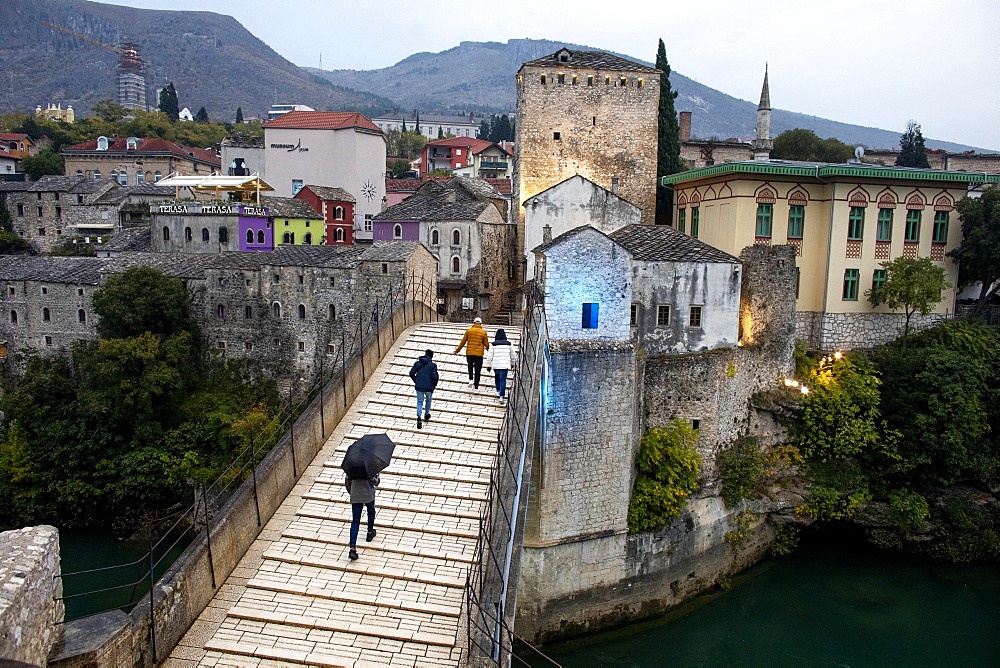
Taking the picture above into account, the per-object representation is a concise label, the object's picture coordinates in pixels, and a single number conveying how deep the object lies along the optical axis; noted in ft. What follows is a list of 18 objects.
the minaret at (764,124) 115.03
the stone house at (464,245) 98.22
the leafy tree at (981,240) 71.67
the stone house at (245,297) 95.30
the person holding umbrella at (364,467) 28.09
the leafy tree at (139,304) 92.07
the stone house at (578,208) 90.12
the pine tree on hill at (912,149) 136.67
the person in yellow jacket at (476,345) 42.60
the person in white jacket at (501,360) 41.11
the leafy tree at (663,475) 58.70
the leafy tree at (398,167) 226.01
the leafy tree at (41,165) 181.27
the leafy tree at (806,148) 130.41
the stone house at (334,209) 128.26
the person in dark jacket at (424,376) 37.81
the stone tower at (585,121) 99.35
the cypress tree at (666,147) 104.88
